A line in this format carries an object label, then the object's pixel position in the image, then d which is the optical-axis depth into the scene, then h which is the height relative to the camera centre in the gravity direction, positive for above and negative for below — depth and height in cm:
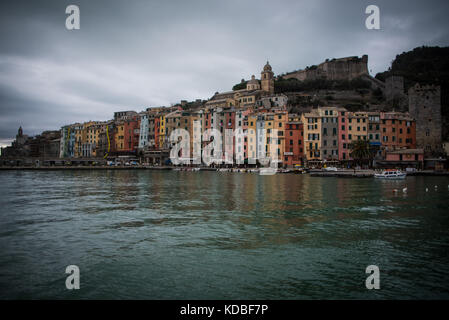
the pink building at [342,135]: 7700 +656
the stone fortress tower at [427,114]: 7938 +1205
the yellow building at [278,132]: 8156 +793
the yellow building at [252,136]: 8562 +722
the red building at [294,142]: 8106 +520
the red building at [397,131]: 7744 +750
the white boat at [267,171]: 7044 -193
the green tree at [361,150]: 6862 +257
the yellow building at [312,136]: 7747 +656
